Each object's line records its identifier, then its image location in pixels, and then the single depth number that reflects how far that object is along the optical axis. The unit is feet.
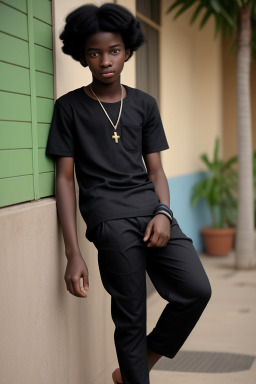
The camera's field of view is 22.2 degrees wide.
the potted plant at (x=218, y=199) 24.32
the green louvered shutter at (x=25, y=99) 7.60
